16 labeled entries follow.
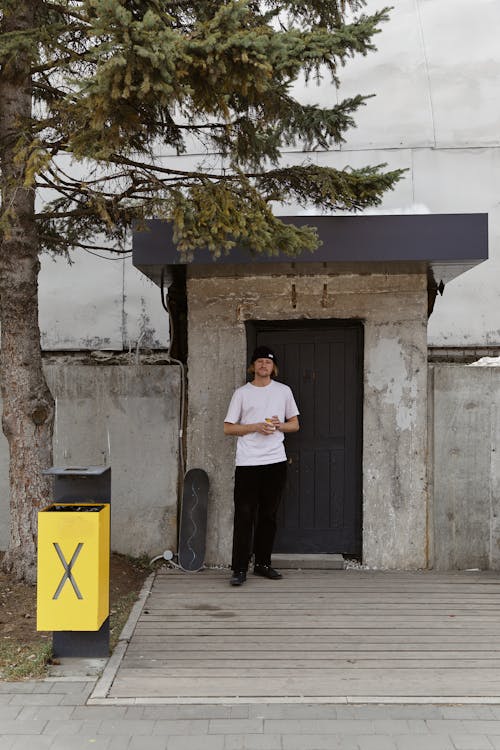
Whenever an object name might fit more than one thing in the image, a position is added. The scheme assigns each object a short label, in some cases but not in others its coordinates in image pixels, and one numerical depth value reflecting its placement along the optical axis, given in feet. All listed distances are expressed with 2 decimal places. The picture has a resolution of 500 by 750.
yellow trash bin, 15.25
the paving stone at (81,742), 12.34
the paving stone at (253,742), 12.36
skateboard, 23.82
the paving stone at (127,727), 12.89
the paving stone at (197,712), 13.46
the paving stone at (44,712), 13.41
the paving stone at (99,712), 13.44
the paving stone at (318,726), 12.91
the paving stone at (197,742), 12.37
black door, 24.95
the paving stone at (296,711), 13.46
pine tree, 15.29
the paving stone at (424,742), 12.33
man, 21.76
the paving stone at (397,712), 13.47
